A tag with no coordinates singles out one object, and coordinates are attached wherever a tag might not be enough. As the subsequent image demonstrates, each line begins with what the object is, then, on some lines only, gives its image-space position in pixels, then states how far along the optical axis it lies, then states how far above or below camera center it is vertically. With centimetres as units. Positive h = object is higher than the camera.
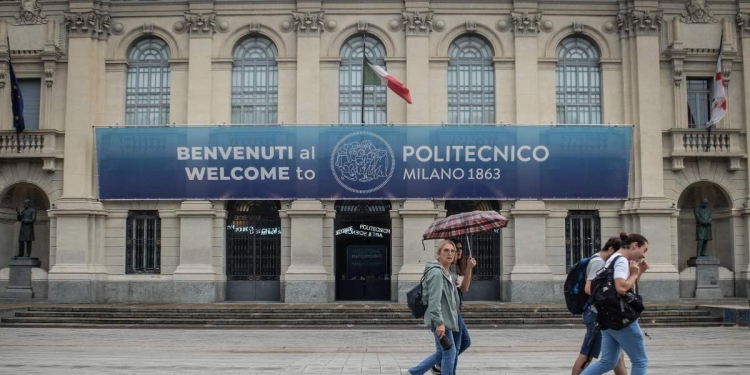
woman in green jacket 1164 -107
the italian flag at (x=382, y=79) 3250 +546
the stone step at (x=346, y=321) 2792 -309
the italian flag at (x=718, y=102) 3316 +467
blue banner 3384 +240
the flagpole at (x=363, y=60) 3306 +627
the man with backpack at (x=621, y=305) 1073 -100
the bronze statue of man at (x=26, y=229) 3469 -15
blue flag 3366 +475
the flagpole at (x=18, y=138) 3422 +344
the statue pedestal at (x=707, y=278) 3369 -208
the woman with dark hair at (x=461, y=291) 1270 -99
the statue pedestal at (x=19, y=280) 3384 -215
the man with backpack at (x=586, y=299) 1284 -112
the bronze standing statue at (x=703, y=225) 3419 -3
